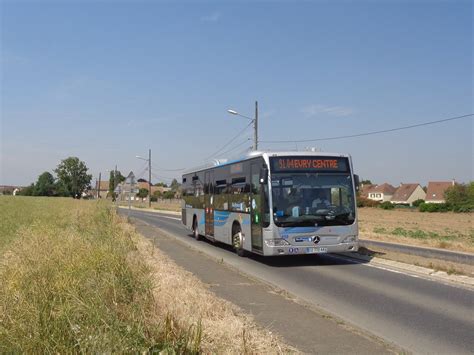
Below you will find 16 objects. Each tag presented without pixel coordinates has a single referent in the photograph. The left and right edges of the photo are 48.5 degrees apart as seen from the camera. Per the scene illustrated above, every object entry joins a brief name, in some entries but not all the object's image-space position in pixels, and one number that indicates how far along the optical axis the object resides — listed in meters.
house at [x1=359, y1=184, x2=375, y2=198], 159.62
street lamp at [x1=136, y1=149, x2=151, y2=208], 72.00
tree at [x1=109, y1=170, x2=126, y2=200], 117.03
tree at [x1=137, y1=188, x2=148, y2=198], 134.75
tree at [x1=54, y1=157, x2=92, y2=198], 141.00
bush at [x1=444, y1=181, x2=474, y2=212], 74.62
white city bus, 13.20
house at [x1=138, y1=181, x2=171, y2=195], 184.35
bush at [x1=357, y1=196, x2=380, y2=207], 92.81
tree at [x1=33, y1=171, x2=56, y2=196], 150.70
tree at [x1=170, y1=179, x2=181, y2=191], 154.00
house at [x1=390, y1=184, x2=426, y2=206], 140.50
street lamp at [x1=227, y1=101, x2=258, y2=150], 31.89
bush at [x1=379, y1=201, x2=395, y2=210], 86.88
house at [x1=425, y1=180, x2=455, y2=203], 132.25
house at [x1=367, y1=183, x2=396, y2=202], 155.38
